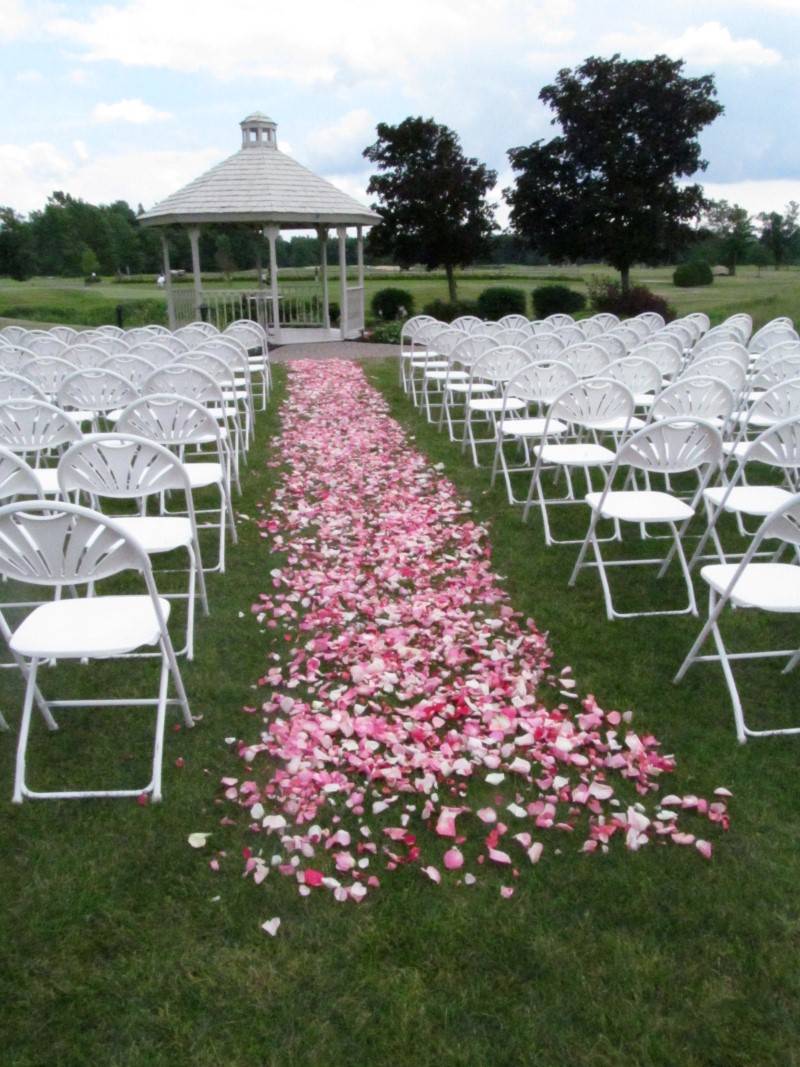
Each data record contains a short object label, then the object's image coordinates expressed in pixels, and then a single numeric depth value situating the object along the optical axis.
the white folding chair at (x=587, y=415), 4.68
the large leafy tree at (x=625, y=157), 19.22
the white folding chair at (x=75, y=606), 2.39
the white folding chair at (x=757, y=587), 2.76
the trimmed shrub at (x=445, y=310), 22.16
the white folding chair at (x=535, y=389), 5.68
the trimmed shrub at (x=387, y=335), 18.16
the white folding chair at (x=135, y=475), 3.22
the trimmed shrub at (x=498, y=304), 23.58
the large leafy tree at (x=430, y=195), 21.66
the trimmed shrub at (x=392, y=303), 22.91
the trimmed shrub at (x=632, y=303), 18.79
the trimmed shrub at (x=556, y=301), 23.50
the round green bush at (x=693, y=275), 35.91
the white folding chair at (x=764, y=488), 3.48
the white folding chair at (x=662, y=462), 3.75
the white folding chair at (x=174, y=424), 4.21
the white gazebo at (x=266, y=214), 16.55
